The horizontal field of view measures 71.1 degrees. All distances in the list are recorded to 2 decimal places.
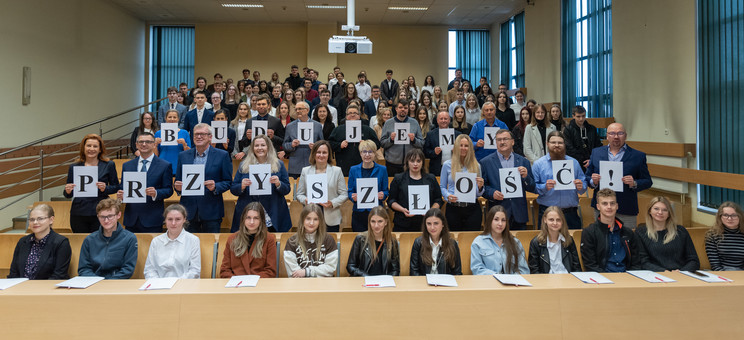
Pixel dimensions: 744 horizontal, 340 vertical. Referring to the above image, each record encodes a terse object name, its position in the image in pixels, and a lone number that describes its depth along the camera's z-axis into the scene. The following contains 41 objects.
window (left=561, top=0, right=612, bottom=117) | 9.51
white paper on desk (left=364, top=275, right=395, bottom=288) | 2.87
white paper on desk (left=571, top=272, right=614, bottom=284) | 2.94
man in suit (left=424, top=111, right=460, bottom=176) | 5.89
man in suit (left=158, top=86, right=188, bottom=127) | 8.38
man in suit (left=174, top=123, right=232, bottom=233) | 4.56
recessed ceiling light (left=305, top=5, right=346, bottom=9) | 13.06
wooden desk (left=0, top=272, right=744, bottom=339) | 2.62
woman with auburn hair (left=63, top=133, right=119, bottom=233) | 4.47
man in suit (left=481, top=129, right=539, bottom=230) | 4.57
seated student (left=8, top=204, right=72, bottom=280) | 3.59
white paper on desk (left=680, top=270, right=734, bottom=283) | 2.93
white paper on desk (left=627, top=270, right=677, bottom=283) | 2.95
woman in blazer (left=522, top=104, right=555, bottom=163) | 6.48
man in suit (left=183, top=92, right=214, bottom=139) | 7.37
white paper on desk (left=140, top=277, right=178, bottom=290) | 2.82
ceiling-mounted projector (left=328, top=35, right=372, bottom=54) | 6.29
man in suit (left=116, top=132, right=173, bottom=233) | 4.49
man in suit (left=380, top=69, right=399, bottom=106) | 11.19
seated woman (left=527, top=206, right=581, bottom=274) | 3.71
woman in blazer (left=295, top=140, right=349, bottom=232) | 4.62
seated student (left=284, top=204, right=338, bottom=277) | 3.67
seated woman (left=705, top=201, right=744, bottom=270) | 3.86
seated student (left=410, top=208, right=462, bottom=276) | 3.63
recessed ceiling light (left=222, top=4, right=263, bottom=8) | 12.91
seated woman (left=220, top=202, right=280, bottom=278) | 3.65
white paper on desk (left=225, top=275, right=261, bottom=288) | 2.89
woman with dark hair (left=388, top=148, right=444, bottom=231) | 4.50
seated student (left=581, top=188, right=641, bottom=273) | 3.81
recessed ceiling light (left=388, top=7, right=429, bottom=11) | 13.25
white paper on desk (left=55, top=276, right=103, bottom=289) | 2.83
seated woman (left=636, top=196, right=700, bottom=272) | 3.79
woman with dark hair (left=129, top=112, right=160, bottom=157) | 6.86
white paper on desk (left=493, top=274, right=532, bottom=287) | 2.87
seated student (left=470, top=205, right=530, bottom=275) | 3.69
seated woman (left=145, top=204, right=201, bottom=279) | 3.65
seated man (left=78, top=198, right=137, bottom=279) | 3.64
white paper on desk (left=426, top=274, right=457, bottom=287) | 2.88
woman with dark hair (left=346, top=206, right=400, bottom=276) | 3.72
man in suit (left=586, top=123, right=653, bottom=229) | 4.57
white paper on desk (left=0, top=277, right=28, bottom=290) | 2.83
